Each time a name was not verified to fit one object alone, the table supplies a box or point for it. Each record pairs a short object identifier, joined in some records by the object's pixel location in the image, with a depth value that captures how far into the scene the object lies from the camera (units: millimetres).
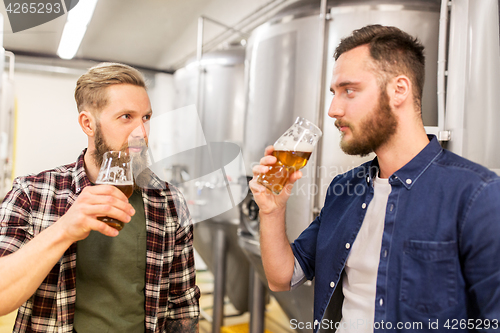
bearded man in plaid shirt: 963
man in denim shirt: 876
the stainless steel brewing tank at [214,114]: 2881
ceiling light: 1534
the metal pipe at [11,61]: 1403
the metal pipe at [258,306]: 2732
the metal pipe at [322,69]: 1735
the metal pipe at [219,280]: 3219
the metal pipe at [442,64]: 1497
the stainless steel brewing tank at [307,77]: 1605
